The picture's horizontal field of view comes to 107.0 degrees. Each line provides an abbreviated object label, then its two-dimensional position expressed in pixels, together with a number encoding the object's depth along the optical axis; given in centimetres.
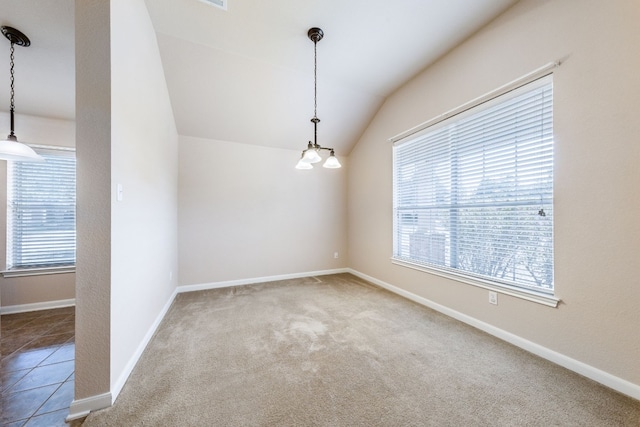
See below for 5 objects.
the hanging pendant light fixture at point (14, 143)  196
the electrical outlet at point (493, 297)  235
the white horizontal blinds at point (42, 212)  307
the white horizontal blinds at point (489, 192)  207
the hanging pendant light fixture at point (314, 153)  234
